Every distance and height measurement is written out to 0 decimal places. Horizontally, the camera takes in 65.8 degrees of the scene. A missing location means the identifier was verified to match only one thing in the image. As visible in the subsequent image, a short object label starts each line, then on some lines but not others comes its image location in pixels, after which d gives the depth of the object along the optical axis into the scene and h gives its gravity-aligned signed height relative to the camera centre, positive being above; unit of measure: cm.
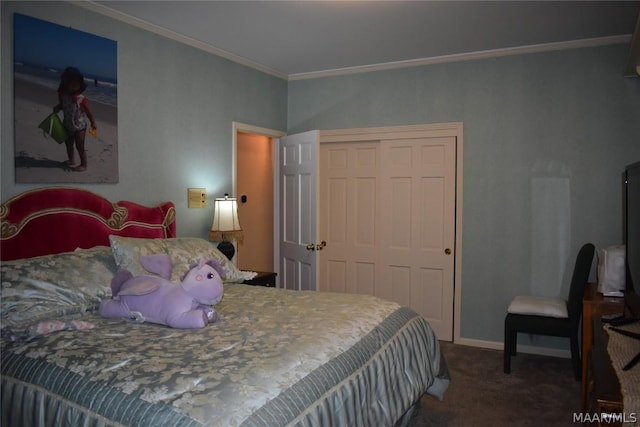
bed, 164 -61
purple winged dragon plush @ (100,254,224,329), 229 -49
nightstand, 384 -66
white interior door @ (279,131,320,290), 445 -12
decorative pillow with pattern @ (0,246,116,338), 219 -44
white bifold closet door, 458 -21
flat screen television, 220 -18
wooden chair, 357 -88
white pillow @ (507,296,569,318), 371 -82
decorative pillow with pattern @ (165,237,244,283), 289 -37
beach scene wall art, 275 +54
